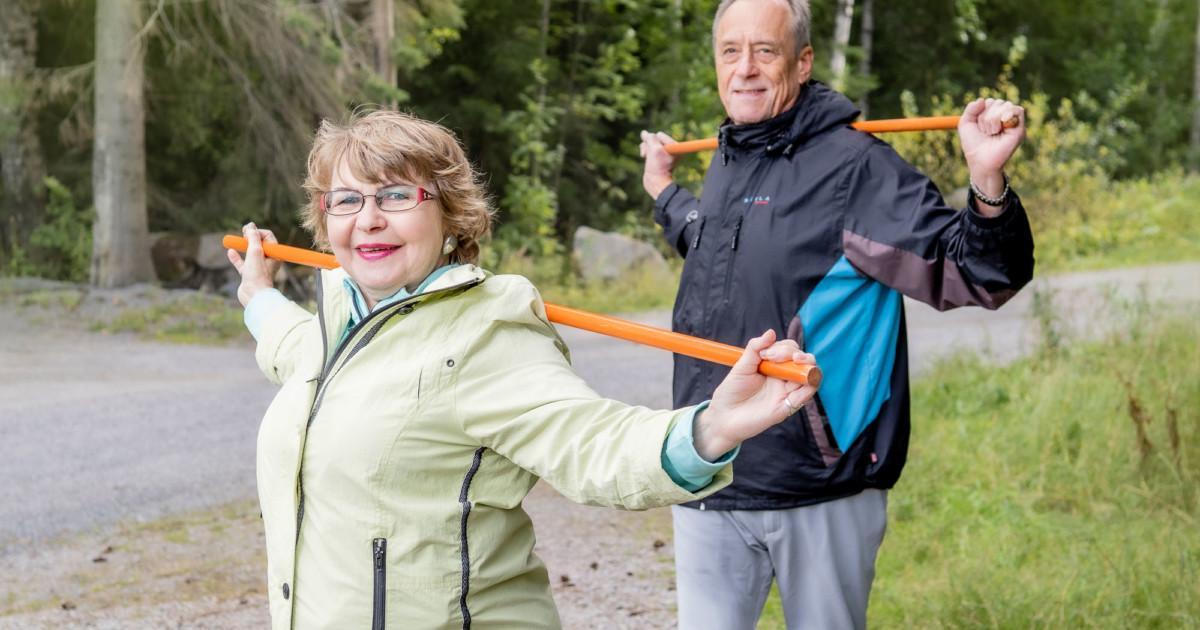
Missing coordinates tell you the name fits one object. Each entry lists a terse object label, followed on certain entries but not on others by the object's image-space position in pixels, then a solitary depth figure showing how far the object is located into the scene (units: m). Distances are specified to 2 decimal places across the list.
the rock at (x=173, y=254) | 14.94
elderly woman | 1.89
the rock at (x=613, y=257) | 14.12
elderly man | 2.69
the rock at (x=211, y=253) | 14.84
